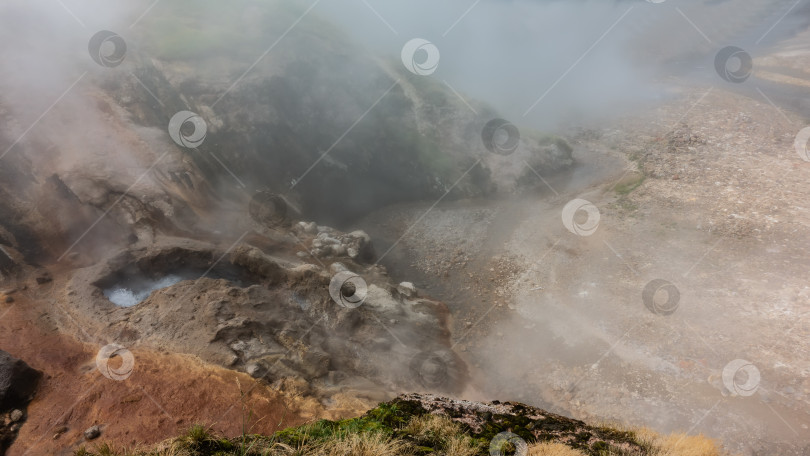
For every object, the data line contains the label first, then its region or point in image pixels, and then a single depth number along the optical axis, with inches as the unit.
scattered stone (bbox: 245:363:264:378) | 341.1
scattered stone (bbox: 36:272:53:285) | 390.9
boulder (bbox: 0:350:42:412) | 274.7
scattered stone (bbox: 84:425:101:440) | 260.3
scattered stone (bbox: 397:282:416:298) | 583.8
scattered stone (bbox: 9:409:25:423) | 268.4
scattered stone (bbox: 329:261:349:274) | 555.2
